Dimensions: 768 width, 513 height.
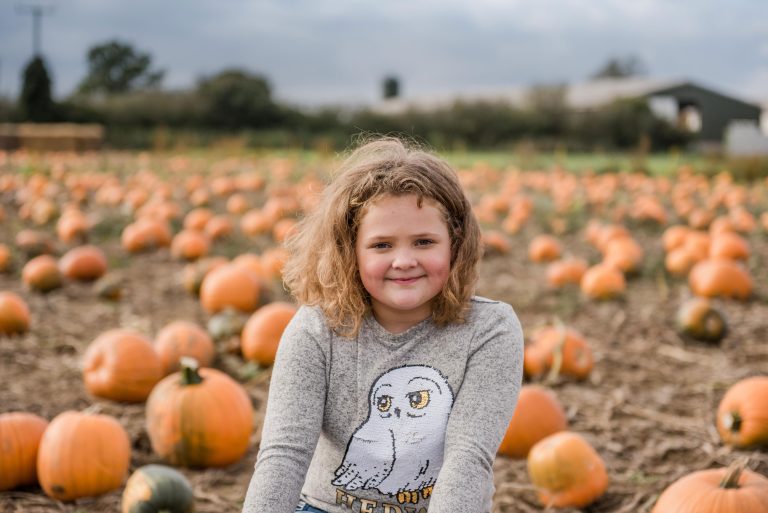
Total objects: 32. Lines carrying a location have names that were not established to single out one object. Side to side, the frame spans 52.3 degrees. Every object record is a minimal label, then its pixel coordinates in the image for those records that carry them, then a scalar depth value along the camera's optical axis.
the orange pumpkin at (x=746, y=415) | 3.16
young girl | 2.12
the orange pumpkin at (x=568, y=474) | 2.81
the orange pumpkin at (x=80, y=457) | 2.82
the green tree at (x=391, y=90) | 84.56
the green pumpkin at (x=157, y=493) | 2.55
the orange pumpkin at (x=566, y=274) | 6.41
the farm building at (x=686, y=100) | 53.22
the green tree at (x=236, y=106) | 36.53
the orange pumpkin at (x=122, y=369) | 3.73
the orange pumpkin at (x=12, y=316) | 4.78
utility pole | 38.41
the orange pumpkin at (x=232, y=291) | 5.32
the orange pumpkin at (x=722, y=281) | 5.88
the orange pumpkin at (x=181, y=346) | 4.04
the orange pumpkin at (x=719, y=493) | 2.31
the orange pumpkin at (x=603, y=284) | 5.91
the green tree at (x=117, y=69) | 61.25
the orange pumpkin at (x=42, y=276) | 6.04
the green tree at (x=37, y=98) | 32.28
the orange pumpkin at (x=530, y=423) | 3.26
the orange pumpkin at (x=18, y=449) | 2.87
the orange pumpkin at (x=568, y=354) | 4.13
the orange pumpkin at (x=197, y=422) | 3.11
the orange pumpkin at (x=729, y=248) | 6.91
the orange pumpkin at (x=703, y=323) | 4.88
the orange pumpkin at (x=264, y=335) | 4.21
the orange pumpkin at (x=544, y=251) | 7.60
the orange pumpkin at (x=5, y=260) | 6.65
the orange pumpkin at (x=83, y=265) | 6.43
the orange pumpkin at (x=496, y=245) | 7.84
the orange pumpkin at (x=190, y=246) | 7.35
